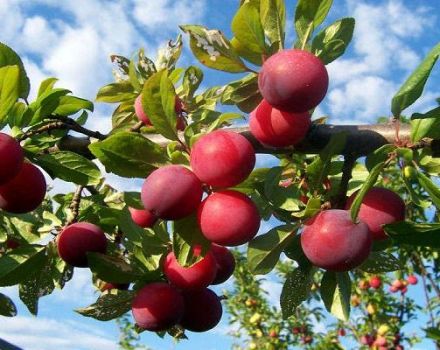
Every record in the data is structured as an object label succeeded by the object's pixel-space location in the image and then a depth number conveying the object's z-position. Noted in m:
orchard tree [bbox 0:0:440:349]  0.47
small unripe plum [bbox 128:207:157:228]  0.60
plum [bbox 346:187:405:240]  0.48
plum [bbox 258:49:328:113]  0.46
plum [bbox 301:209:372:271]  0.47
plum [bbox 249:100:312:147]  0.48
